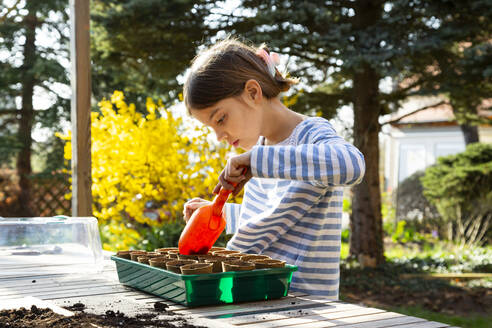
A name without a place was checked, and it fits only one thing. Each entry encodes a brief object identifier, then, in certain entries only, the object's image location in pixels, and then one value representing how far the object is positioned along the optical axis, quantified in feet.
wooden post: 9.66
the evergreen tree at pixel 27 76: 28.86
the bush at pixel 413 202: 28.25
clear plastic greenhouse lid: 5.41
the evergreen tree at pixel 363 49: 15.06
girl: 5.07
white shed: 40.04
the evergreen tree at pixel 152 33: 16.78
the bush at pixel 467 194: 24.31
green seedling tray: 3.75
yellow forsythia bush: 15.42
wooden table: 3.35
